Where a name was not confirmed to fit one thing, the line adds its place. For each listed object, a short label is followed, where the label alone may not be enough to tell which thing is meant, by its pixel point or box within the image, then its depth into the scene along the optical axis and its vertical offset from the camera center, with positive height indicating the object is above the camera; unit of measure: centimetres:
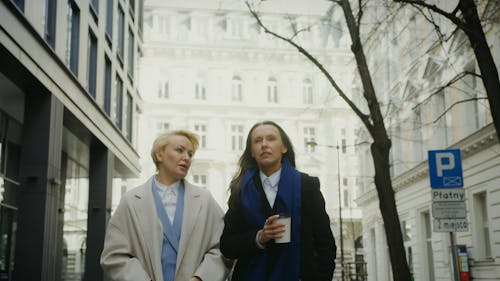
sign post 974 +99
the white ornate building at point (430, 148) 1909 +370
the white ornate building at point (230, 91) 5325 +1412
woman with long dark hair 461 +29
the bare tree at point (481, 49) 962 +317
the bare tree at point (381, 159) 1305 +206
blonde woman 475 +25
